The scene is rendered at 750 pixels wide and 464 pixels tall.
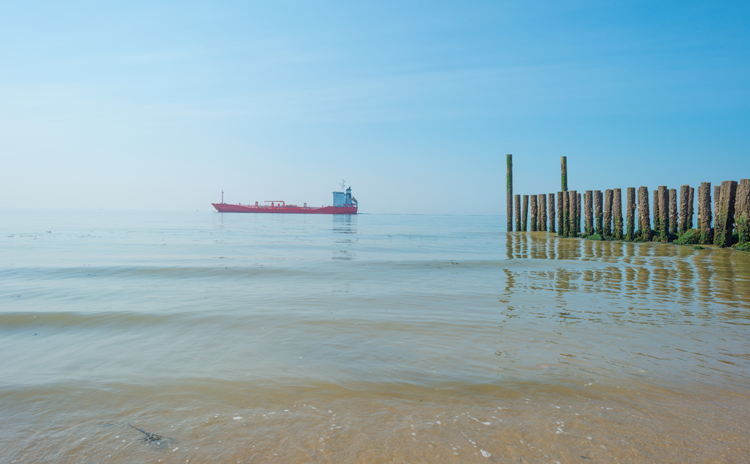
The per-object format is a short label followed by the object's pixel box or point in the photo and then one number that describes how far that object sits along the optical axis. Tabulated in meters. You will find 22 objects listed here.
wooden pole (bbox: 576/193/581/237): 20.80
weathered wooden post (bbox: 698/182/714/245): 14.41
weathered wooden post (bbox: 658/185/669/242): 16.12
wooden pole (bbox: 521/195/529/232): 25.80
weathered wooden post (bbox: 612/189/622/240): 18.09
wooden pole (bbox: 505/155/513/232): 25.76
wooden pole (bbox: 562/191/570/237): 21.29
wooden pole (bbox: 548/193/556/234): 23.03
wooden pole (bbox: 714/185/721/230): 14.14
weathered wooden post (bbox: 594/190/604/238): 19.25
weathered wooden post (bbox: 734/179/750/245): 12.91
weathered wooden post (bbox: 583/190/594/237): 19.91
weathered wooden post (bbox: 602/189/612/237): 18.72
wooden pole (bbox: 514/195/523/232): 26.78
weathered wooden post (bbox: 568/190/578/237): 20.86
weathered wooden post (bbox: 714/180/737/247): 13.56
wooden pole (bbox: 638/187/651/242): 16.89
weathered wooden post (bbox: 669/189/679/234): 15.94
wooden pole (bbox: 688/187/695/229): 15.62
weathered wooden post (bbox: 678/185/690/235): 15.59
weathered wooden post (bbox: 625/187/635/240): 17.38
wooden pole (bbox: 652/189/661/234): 16.66
